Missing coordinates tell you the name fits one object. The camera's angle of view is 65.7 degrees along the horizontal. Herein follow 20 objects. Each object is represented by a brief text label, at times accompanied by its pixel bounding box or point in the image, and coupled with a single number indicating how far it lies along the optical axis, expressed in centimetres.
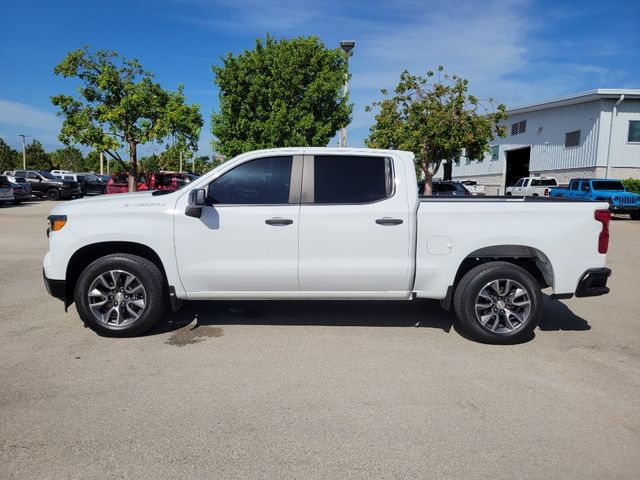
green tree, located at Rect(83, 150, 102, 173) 7793
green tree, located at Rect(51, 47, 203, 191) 2277
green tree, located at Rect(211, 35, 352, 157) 2078
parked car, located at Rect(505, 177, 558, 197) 2839
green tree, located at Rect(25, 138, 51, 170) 6944
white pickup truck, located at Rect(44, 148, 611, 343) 493
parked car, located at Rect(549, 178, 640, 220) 2161
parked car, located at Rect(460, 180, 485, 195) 3493
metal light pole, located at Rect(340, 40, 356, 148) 2152
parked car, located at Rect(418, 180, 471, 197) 2459
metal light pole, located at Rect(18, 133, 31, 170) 6701
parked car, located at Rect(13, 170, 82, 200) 3122
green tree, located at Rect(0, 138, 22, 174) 6065
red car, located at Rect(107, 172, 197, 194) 2103
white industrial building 2961
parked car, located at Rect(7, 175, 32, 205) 2594
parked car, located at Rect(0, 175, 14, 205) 2400
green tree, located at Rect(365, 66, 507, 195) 2559
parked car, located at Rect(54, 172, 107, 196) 3272
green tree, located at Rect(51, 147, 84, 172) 7425
